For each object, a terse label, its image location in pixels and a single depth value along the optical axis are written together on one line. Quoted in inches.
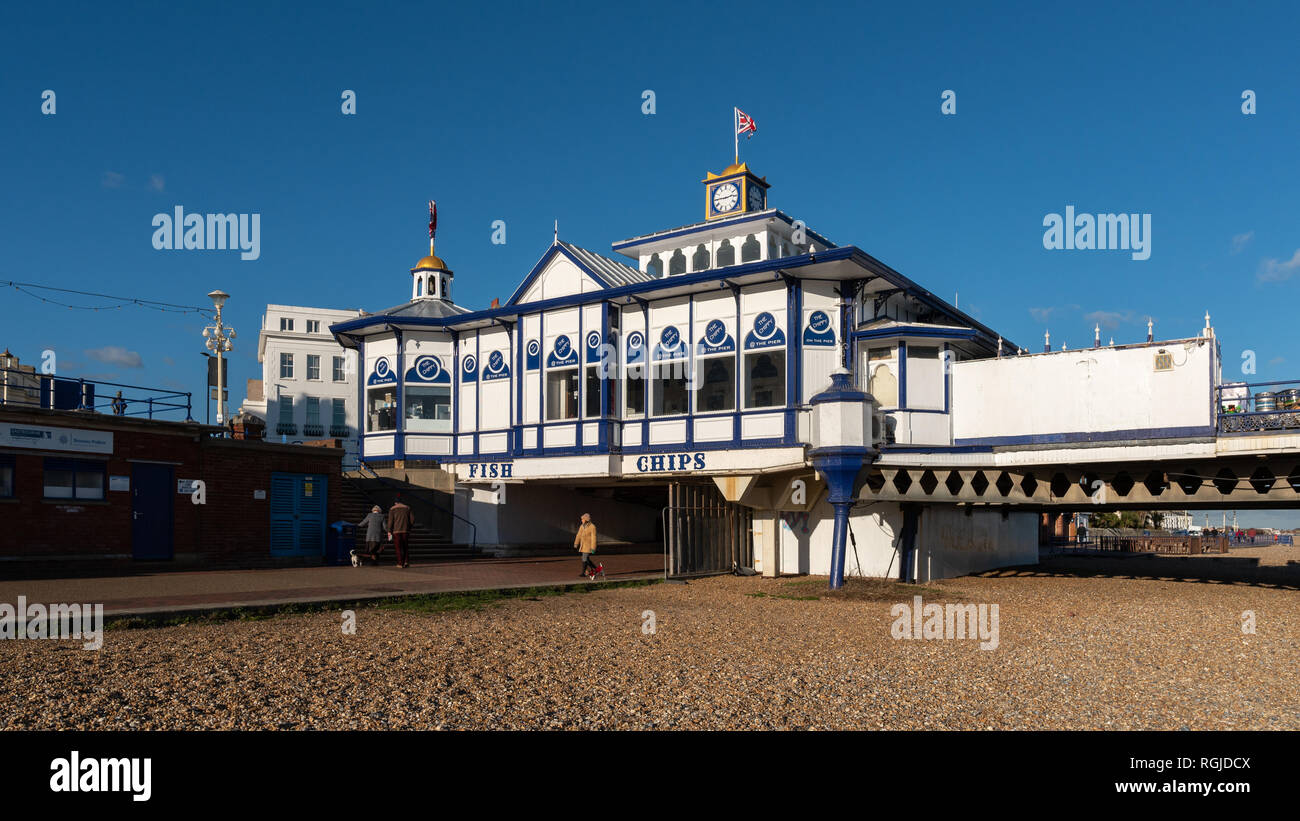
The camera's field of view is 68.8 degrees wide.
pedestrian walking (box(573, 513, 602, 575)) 798.0
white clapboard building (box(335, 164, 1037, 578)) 823.7
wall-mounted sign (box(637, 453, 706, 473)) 885.8
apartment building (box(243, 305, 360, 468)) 2514.8
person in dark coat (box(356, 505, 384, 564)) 861.8
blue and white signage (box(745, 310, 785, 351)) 853.8
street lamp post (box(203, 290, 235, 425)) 1275.8
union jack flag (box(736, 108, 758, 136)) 1067.3
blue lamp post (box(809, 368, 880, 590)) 740.6
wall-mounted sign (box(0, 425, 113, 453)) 725.3
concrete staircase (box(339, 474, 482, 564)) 989.2
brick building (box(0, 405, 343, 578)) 731.4
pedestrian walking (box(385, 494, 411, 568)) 838.5
